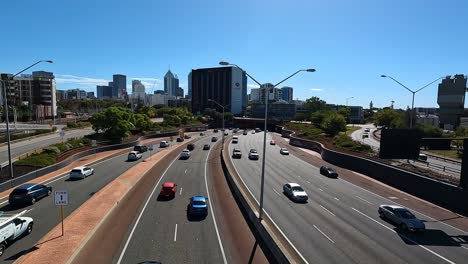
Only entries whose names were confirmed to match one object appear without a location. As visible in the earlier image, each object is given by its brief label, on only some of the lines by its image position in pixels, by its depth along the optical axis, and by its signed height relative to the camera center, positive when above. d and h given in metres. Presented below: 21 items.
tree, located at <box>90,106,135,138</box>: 66.81 -2.00
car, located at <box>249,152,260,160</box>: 56.53 -6.98
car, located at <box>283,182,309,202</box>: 28.89 -6.90
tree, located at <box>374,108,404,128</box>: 88.31 +0.11
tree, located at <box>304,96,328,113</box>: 163.88 +6.51
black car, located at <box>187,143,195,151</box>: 66.92 -6.64
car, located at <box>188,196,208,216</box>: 24.12 -6.88
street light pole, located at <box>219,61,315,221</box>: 20.25 +1.60
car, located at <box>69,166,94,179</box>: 36.62 -6.81
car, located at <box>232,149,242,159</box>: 57.56 -6.96
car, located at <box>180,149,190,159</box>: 55.22 -6.85
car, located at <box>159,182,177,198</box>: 29.39 -6.90
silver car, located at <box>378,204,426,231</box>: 22.22 -7.06
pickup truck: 17.55 -6.67
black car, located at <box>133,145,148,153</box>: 59.05 -6.44
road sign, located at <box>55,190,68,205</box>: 18.94 -4.98
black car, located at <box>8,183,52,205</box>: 26.00 -6.74
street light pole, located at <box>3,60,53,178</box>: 30.31 -5.11
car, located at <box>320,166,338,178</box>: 41.97 -7.15
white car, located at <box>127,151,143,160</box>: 51.06 -6.66
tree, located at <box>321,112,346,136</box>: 86.50 -2.00
